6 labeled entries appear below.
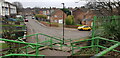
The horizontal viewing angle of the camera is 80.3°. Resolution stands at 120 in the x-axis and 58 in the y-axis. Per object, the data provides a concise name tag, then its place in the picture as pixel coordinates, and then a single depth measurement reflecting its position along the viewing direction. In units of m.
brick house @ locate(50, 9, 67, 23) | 33.23
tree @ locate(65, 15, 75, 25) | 22.15
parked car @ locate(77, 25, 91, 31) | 17.51
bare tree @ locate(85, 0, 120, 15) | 9.47
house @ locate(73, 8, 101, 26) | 25.16
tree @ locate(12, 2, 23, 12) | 43.87
